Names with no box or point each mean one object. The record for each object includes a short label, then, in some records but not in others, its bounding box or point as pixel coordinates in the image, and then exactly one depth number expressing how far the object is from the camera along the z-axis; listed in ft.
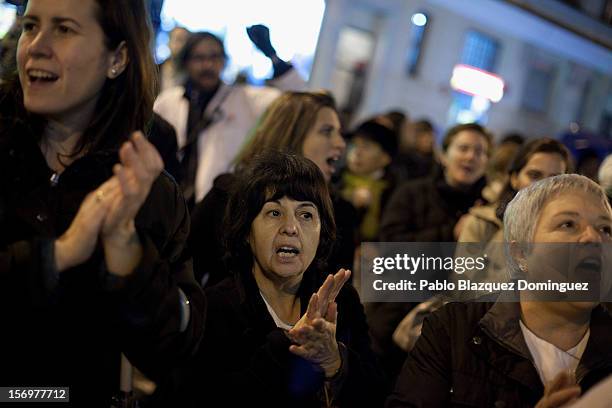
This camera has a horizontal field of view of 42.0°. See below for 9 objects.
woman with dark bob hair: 8.20
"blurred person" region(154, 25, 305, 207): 16.76
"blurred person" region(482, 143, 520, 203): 17.89
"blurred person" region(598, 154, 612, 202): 14.13
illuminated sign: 59.67
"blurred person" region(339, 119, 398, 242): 21.11
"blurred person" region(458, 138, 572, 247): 14.14
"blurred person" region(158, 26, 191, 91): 17.66
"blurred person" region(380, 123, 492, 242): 17.42
